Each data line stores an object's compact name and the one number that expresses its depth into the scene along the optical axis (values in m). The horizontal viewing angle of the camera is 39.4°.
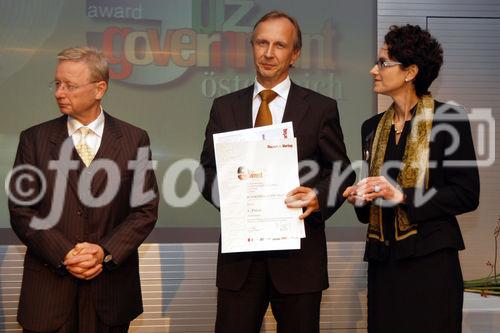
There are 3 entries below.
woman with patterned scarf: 2.87
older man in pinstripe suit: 2.82
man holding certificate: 2.89
